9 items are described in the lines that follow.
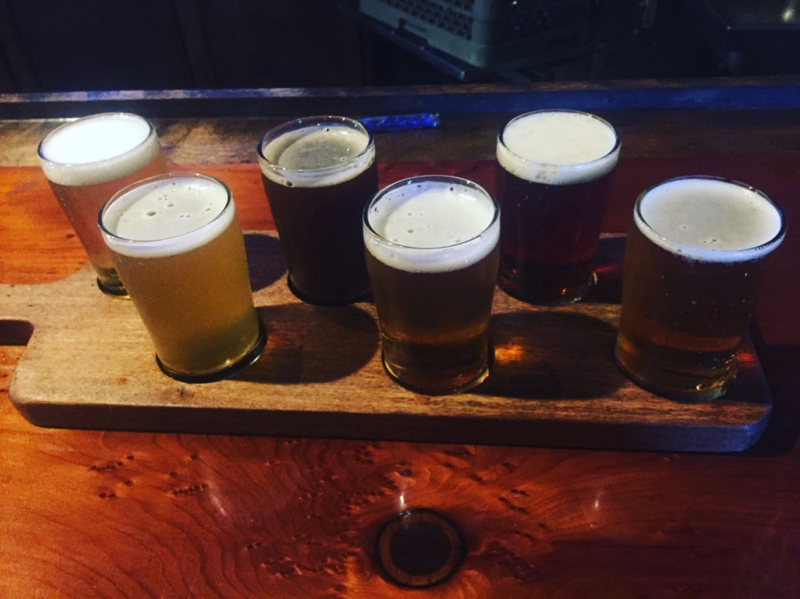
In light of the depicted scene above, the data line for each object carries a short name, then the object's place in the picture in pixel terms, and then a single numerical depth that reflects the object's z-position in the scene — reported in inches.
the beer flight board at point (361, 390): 12.6
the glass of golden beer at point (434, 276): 11.6
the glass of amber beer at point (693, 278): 10.9
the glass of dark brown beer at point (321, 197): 13.7
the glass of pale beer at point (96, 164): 14.3
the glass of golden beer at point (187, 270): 12.2
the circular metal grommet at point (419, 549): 10.9
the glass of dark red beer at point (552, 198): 13.5
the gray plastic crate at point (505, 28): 24.5
